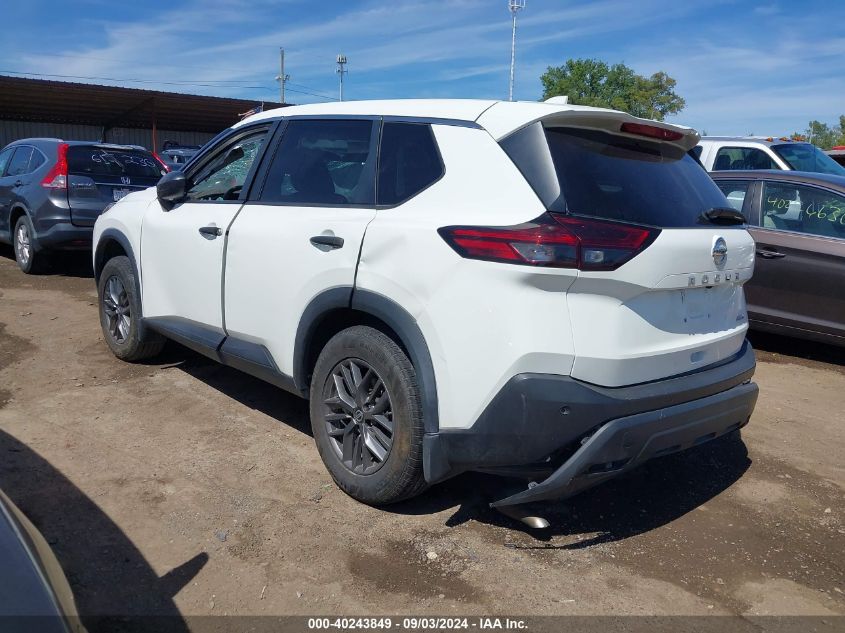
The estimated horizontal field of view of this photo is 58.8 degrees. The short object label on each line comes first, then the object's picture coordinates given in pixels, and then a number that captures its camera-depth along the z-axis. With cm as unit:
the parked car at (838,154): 1544
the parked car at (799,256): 612
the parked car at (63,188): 869
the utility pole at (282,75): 6694
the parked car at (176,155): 2005
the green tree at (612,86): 6481
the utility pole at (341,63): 7075
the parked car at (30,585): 169
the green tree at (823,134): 8244
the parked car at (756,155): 904
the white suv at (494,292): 286
